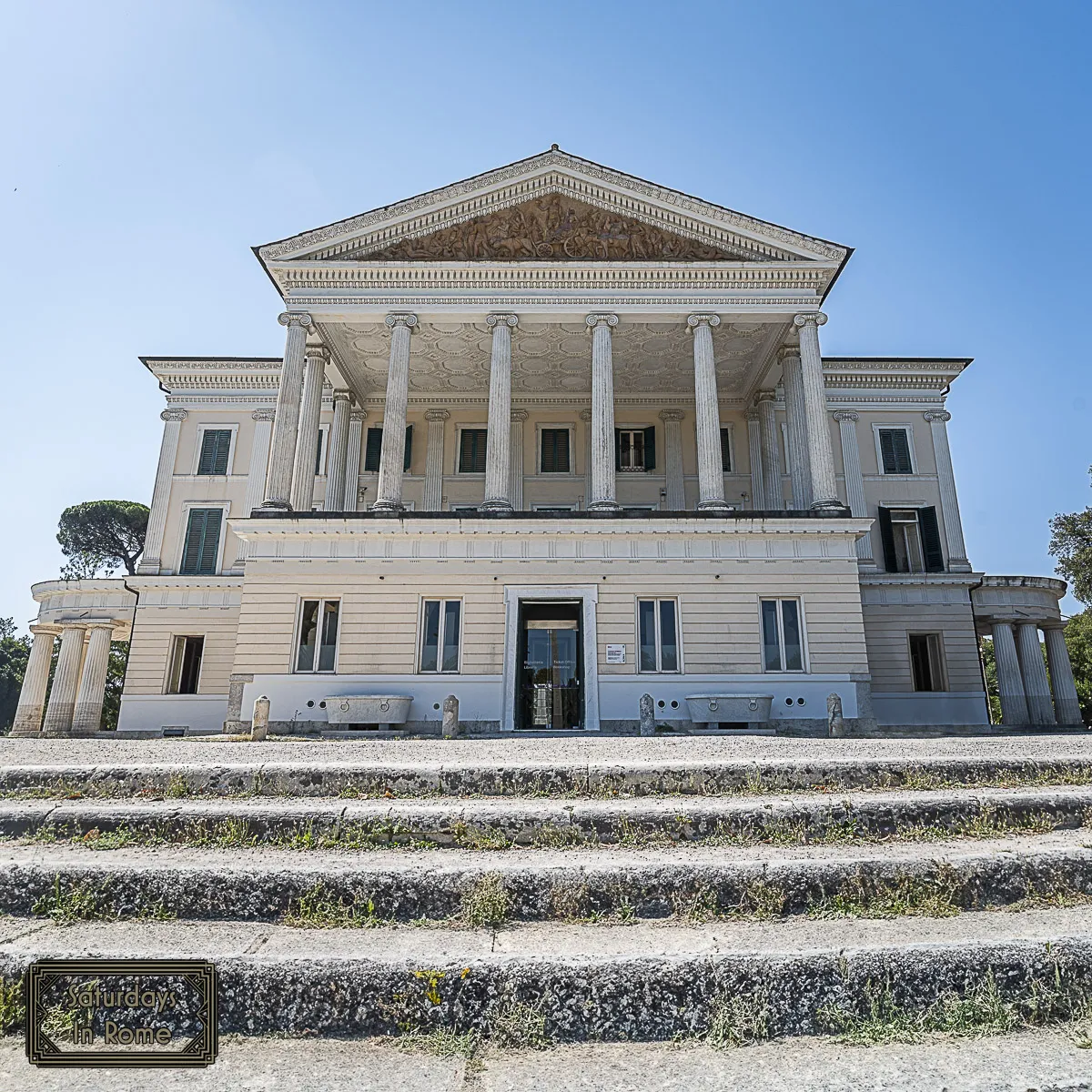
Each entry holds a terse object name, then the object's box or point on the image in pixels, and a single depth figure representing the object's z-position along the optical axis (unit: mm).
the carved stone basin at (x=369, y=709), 18000
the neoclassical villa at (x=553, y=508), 19219
